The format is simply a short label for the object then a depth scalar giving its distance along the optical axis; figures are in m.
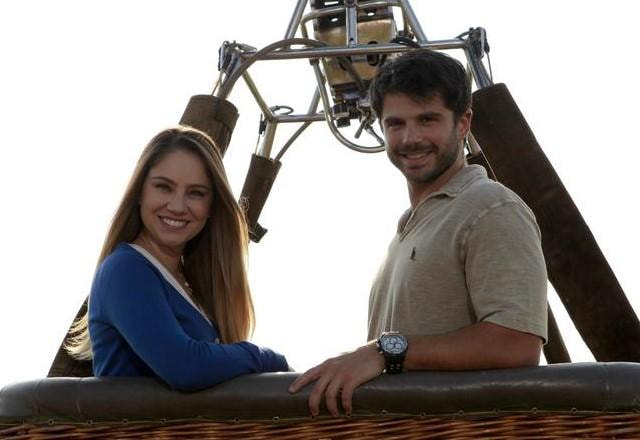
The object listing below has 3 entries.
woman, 2.81
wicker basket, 2.71
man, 2.76
